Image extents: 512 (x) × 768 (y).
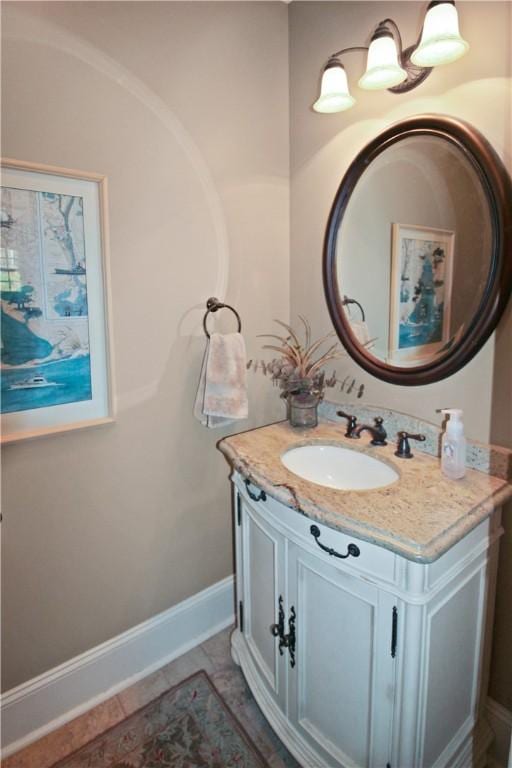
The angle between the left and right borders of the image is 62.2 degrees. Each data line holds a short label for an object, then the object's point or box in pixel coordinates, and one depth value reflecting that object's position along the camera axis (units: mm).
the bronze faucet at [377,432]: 1444
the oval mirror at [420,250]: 1167
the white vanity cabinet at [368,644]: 956
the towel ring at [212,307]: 1604
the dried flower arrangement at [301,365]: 1611
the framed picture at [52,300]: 1182
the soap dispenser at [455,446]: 1173
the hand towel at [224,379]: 1552
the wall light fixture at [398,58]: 1072
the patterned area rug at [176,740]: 1328
